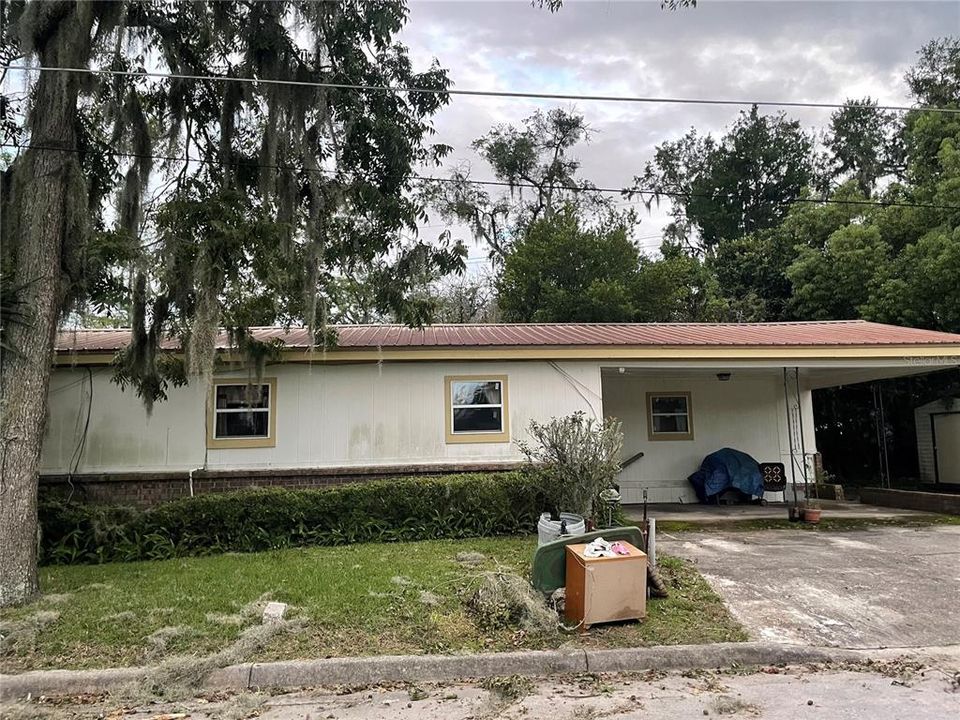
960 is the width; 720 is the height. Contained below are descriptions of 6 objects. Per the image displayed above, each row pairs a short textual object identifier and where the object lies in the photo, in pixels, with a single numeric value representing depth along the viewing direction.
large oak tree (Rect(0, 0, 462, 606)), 6.66
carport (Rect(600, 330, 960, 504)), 13.76
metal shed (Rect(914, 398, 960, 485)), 14.95
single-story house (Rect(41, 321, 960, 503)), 10.19
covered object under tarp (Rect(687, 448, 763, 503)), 13.19
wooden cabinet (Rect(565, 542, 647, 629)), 5.38
